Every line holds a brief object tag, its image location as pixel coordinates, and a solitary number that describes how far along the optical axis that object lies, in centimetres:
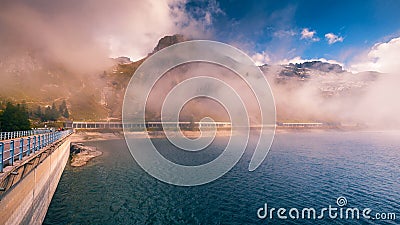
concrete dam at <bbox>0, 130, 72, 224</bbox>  1395
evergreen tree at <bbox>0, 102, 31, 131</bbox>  8000
